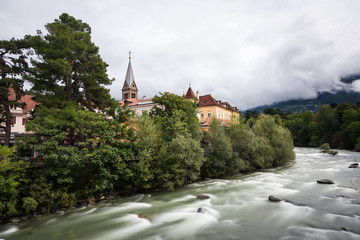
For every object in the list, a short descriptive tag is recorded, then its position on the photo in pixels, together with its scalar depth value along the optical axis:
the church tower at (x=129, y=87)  80.75
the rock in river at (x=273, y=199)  19.16
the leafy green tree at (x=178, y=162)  23.52
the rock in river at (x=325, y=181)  24.78
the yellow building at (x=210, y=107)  74.81
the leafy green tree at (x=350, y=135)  61.91
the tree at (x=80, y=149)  17.53
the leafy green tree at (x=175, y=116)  28.69
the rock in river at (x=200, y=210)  16.76
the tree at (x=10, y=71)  18.55
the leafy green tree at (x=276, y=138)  40.28
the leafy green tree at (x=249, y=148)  34.47
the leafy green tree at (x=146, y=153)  21.77
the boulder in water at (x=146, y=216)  15.81
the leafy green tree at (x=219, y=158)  30.12
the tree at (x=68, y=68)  20.03
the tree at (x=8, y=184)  14.64
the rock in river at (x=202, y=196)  20.56
